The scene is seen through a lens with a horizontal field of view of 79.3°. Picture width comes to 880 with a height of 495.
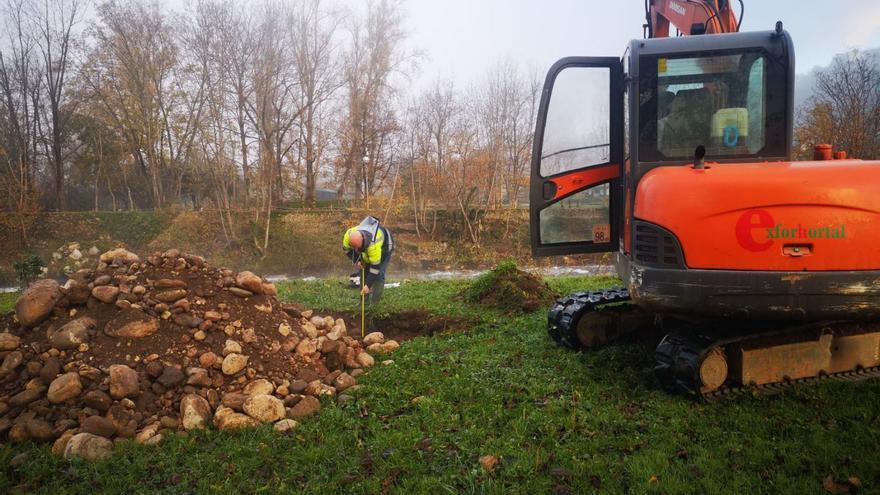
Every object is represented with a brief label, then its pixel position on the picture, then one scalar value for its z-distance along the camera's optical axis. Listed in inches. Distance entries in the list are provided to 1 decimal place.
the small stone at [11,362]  164.4
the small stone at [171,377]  163.9
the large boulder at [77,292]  189.2
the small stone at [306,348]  195.2
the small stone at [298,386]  171.9
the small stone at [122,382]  155.5
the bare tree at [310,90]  802.2
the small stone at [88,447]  136.6
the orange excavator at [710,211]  132.5
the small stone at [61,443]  140.2
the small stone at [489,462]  123.0
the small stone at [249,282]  213.2
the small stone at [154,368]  165.9
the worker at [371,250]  284.7
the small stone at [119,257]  220.1
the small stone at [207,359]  172.9
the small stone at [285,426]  149.9
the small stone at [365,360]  203.3
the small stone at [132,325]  177.2
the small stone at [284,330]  199.3
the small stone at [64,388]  153.5
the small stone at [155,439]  145.3
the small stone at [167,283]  198.2
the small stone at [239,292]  208.5
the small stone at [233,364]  172.2
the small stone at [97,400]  151.9
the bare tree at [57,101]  786.2
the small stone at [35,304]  180.9
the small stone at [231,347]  179.2
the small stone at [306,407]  158.9
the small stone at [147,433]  146.3
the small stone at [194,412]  152.8
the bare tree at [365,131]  868.0
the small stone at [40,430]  144.2
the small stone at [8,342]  170.2
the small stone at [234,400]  159.0
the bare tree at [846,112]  574.6
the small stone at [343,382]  180.4
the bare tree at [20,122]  720.3
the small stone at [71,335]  171.2
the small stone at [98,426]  144.5
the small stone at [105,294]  186.7
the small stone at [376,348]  219.5
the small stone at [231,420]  150.9
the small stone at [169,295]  193.2
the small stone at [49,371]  160.6
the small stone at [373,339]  228.0
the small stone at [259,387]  166.6
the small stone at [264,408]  154.8
